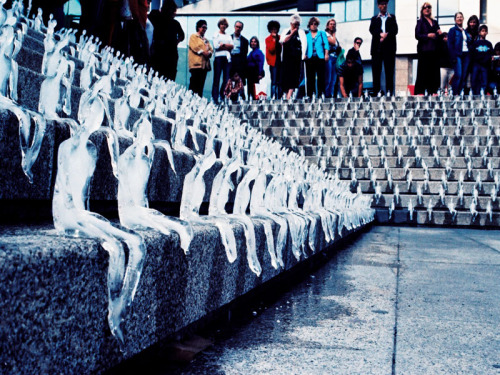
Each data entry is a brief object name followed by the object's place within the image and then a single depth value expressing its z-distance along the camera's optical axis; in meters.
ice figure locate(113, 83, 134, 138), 2.92
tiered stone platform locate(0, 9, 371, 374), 1.09
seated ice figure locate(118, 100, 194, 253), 1.66
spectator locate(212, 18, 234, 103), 12.98
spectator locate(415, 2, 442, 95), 12.91
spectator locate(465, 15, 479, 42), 13.38
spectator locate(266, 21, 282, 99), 13.76
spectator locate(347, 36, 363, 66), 14.64
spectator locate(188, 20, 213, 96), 12.34
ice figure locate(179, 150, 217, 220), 1.99
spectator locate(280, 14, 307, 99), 13.24
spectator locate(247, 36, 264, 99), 14.16
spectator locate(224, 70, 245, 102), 13.57
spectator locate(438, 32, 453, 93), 13.24
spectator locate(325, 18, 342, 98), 14.08
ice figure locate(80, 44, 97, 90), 4.28
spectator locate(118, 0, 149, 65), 8.51
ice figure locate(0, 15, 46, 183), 1.79
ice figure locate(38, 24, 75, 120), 2.54
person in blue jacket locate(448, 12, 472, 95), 13.16
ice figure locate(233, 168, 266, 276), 2.44
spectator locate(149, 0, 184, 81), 10.54
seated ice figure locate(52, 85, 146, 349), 1.37
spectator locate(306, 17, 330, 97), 13.27
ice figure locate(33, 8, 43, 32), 5.88
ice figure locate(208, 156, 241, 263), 2.20
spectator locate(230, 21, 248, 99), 13.36
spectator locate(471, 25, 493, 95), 13.35
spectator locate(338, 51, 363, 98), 14.81
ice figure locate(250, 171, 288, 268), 2.94
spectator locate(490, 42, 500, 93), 13.98
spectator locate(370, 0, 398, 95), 13.25
